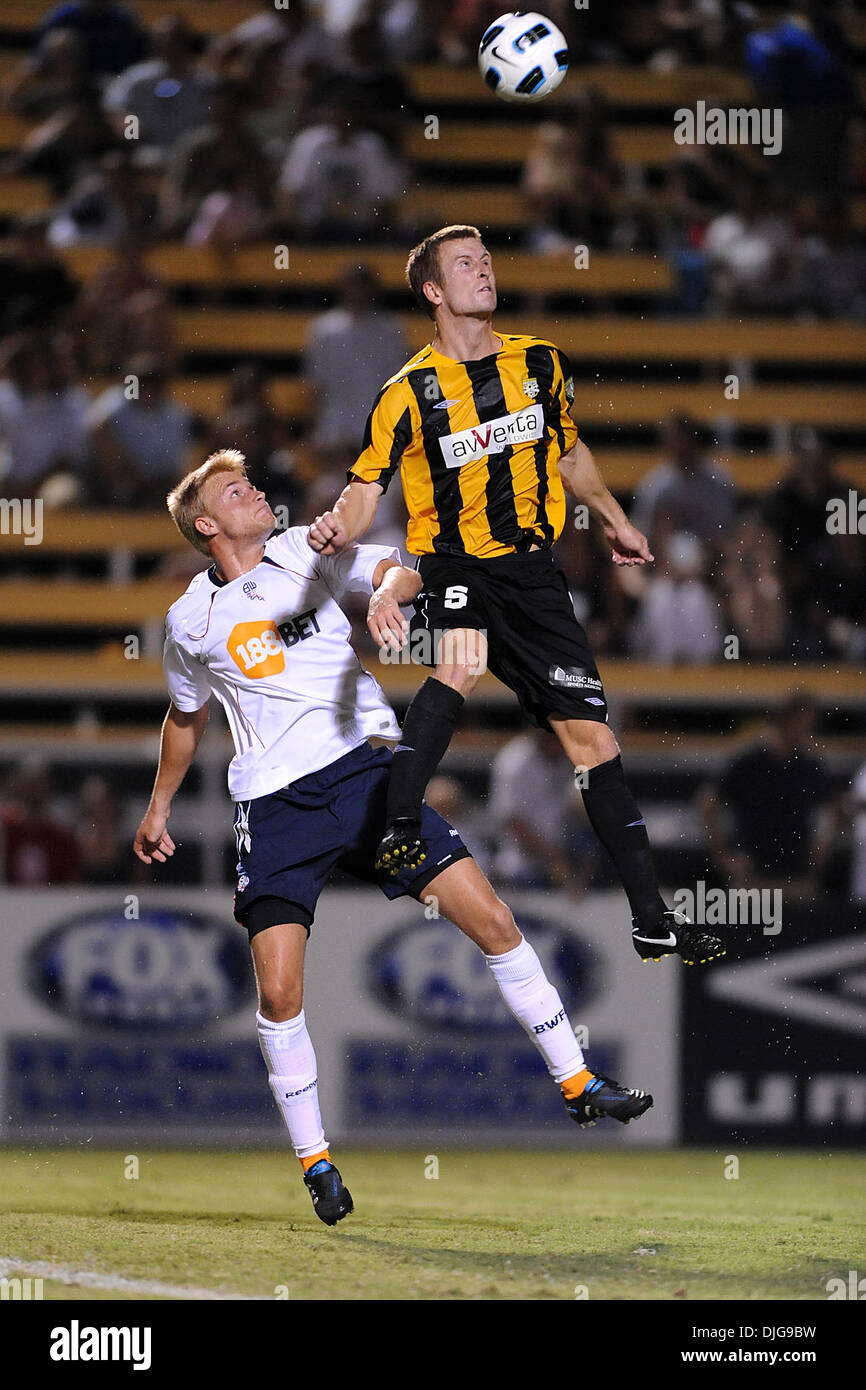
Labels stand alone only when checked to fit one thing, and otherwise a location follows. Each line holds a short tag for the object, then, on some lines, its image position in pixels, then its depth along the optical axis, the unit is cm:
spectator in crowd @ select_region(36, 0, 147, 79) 1270
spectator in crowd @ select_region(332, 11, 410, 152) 1238
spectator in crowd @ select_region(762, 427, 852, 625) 992
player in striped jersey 598
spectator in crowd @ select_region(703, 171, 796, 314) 1195
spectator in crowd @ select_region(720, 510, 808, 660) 968
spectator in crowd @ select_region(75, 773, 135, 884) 930
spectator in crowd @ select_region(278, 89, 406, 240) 1182
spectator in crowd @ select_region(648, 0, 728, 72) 1326
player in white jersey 593
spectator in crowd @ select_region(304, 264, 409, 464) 1034
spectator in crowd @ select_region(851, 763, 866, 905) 949
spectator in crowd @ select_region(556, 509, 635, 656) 949
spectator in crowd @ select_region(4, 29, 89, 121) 1266
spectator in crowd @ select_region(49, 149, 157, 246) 1218
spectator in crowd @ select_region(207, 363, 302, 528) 907
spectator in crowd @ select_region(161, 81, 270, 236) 1198
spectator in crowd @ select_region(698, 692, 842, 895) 923
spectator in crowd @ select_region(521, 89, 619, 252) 1197
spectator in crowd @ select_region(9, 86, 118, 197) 1258
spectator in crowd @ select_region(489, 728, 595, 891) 934
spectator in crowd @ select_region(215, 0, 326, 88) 1263
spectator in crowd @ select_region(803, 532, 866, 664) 988
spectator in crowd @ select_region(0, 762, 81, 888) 928
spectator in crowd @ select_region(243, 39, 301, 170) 1234
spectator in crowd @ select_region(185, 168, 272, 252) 1197
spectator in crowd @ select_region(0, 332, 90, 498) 1074
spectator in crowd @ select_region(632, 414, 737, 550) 990
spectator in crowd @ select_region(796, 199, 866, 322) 1203
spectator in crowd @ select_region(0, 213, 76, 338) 1142
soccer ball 655
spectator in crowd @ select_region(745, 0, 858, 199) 1220
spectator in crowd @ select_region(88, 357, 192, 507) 1039
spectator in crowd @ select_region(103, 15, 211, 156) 1245
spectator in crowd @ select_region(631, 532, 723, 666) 966
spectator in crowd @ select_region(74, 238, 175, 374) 1123
